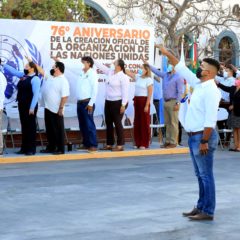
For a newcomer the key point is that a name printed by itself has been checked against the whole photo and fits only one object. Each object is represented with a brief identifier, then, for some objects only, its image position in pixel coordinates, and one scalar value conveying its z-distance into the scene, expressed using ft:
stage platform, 44.55
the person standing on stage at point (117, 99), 47.44
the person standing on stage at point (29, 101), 44.37
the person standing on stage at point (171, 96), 49.08
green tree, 79.87
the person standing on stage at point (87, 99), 46.80
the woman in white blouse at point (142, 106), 49.08
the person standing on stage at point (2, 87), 43.57
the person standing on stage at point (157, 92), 56.31
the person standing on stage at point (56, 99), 45.42
